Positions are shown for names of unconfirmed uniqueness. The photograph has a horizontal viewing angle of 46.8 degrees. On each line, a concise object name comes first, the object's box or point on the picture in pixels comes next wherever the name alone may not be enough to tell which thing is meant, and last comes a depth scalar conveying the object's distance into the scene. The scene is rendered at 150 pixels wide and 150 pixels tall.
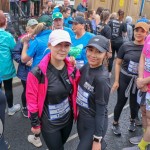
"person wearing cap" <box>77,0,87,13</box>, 7.14
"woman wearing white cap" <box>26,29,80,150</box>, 1.67
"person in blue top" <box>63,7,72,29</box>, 4.70
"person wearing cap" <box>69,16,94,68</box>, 2.63
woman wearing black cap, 1.64
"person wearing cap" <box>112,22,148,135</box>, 2.44
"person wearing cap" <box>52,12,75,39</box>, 3.06
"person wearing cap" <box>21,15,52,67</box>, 2.39
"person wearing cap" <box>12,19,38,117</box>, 2.68
